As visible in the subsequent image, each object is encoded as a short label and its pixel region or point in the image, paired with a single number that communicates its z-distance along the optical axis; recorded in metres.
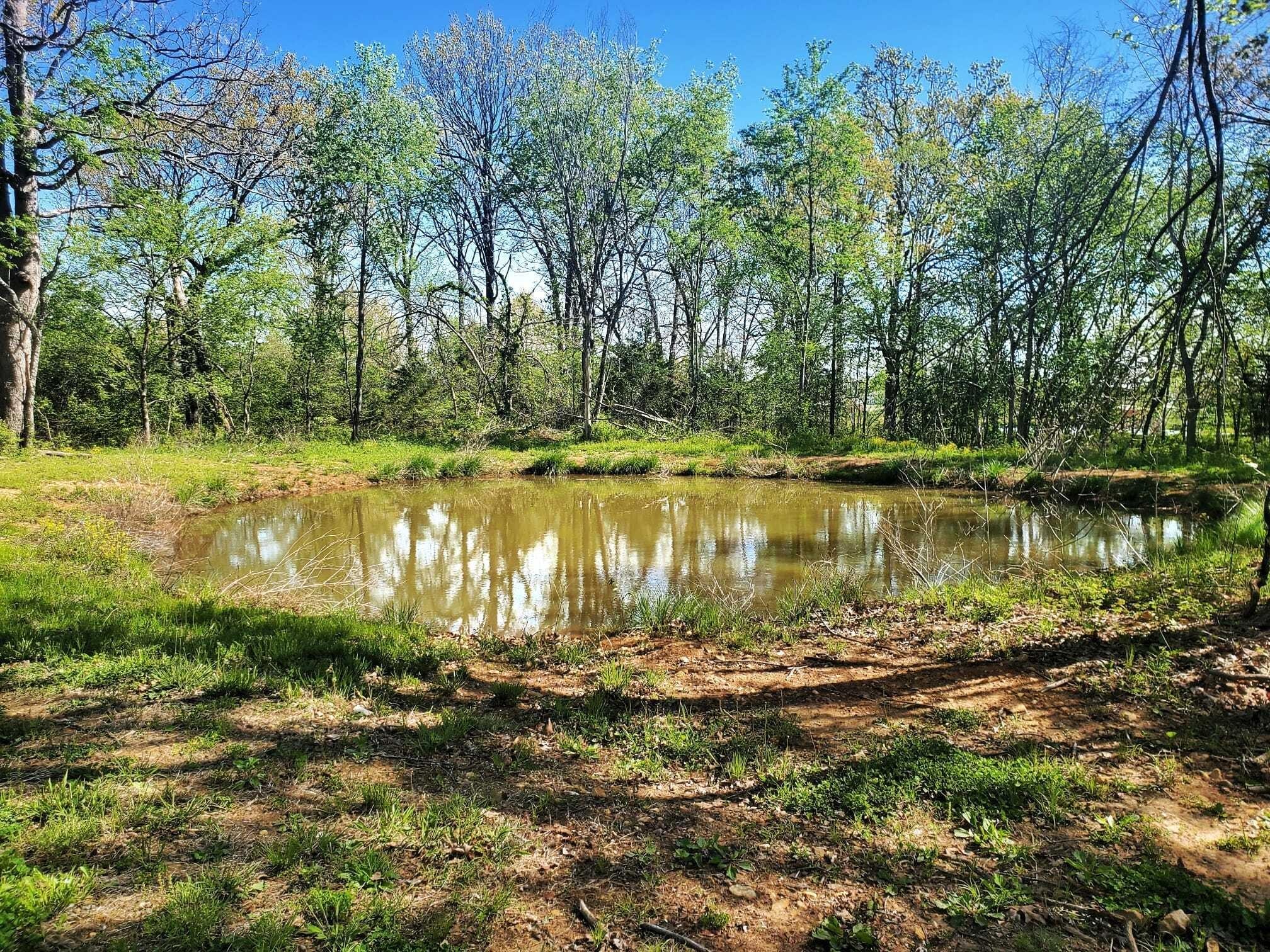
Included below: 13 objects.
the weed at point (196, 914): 1.95
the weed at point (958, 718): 3.74
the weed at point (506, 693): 4.34
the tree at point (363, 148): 21.20
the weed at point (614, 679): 4.48
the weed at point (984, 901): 2.22
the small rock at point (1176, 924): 2.05
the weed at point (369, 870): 2.30
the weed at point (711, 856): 2.55
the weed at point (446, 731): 3.52
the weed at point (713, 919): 2.21
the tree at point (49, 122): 13.06
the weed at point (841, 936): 2.12
